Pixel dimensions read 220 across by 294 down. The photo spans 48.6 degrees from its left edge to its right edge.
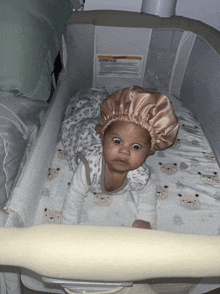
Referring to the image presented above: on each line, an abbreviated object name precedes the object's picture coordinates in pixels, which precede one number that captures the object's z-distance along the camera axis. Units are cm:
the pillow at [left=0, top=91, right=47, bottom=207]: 66
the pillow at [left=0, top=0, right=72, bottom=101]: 73
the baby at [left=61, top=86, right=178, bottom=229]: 69
